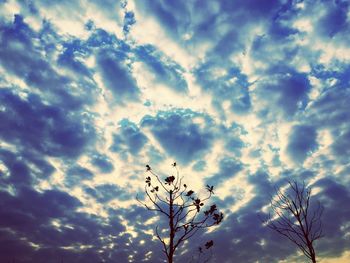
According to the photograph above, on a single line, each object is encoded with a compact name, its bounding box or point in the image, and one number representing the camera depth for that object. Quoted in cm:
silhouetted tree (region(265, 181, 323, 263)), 1322
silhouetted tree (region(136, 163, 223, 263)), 1101
